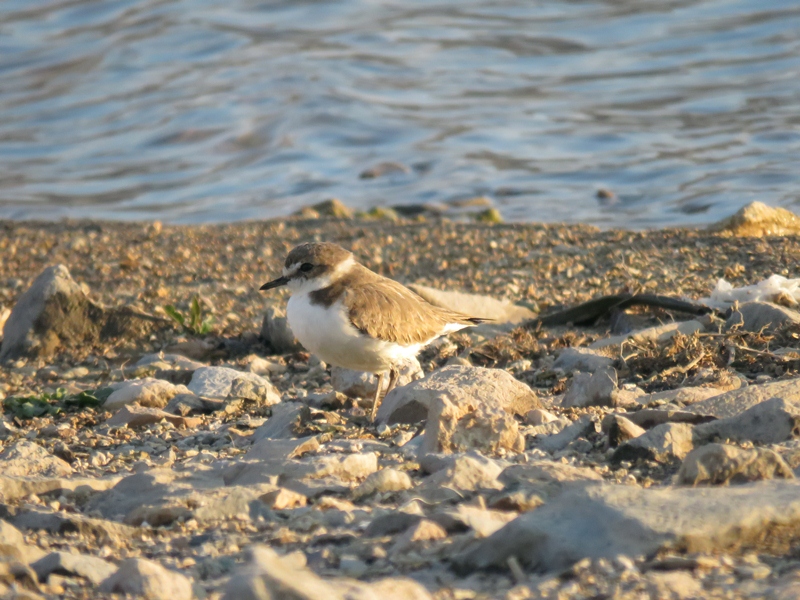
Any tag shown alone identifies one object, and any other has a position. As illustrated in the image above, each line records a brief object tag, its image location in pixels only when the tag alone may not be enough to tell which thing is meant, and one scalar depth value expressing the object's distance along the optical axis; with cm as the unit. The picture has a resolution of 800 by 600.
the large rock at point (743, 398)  800
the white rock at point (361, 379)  1109
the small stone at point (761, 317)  1060
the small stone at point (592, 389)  890
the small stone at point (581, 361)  1050
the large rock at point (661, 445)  712
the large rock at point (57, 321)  1319
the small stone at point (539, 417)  834
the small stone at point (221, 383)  1044
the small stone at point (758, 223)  1748
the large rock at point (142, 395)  1029
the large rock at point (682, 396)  874
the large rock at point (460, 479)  660
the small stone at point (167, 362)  1206
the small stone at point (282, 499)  672
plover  1000
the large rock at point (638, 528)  530
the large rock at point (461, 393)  834
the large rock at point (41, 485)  702
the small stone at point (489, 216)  2317
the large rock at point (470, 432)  768
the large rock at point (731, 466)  626
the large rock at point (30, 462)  772
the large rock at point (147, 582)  518
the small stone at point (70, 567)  548
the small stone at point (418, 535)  573
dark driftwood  1246
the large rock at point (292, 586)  449
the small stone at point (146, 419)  949
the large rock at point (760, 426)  731
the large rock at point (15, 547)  568
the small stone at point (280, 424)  880
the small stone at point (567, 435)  782
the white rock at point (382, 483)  686
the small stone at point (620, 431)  750
